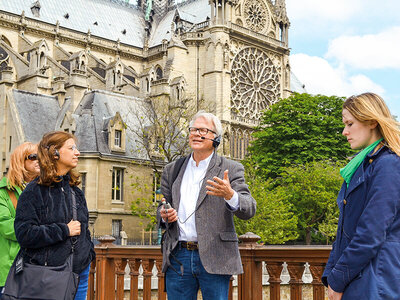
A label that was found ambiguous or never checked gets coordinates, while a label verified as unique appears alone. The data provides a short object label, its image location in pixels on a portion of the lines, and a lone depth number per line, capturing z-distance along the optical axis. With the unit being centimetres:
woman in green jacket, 512
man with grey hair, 447
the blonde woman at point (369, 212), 331
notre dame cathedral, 2723
